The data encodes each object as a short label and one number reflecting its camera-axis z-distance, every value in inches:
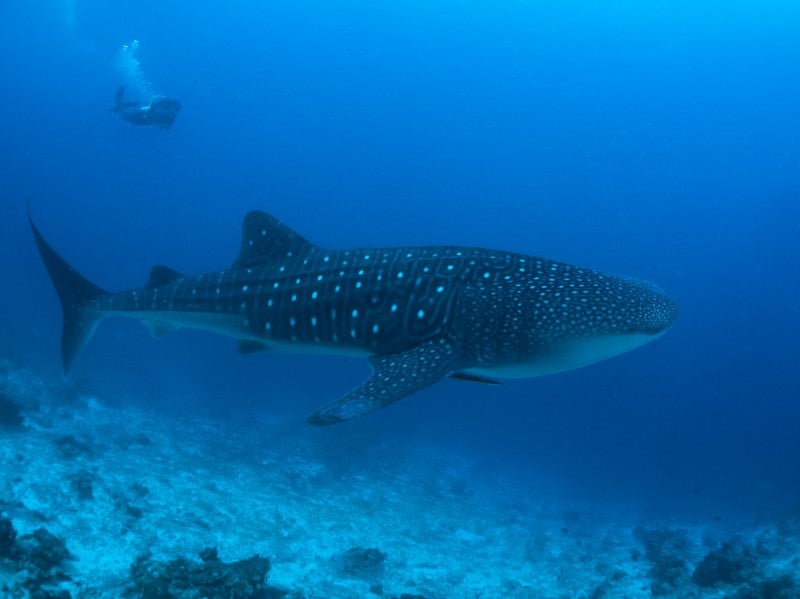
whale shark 193.3
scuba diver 920.3
